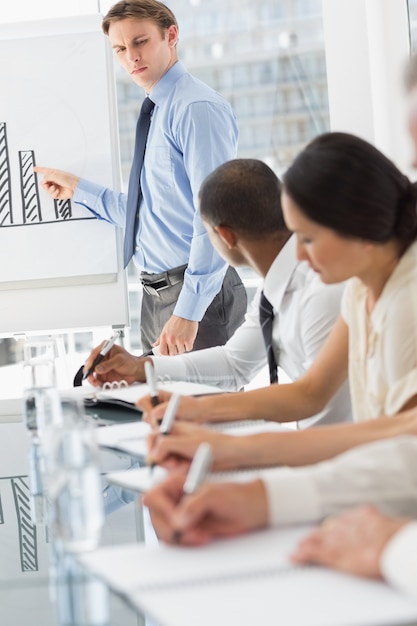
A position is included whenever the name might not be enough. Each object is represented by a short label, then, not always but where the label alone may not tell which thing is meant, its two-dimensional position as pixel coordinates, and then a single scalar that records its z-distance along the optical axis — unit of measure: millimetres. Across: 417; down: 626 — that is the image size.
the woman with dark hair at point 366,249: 2545
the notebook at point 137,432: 2649
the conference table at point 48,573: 1512
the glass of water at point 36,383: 2920
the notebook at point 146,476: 2090
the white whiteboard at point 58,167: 4515
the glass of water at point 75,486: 1811
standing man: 4078
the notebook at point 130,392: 3112
